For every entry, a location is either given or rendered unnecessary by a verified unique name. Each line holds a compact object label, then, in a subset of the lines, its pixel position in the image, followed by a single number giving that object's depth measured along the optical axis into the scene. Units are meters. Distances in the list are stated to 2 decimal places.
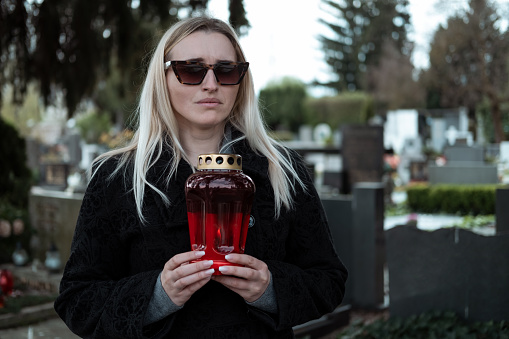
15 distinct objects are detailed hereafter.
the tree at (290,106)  43.31
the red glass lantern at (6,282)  5.04
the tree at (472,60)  17.06
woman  1.49
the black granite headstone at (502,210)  3.99
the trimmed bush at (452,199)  11.94
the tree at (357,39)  46.03
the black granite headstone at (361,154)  13.44
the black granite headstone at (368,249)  5.87
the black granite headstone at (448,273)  3.69
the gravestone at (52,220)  5.86
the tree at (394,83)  38.55
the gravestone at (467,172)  13.80
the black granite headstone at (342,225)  5.63
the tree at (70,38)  6.32
